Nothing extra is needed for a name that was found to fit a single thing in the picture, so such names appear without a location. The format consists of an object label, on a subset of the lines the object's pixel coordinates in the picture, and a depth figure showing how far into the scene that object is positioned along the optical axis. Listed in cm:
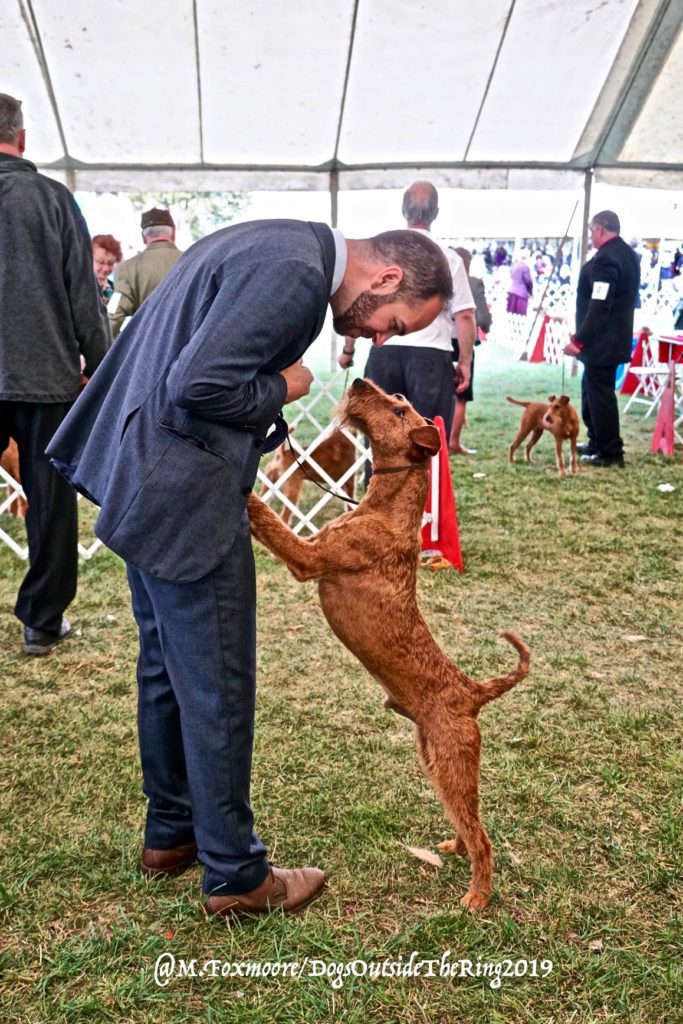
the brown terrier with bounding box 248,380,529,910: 219
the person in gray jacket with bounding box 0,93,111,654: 336
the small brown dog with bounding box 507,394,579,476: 745
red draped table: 813
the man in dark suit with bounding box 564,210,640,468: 747
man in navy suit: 158
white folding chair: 1056
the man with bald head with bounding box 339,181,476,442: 486
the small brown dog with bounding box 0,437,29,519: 569
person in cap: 577
